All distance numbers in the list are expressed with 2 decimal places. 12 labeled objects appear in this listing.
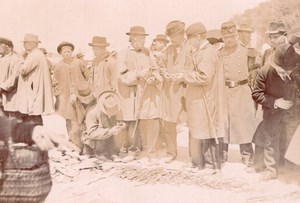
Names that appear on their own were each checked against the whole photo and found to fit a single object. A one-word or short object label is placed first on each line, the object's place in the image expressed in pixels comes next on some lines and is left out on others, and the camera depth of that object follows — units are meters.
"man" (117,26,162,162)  5.41
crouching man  5.48
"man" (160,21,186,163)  5.33
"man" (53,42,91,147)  5.52
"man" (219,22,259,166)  5.27
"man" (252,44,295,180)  5.23
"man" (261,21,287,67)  5.22
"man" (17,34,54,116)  5.54
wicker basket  5.57
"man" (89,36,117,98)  5.46
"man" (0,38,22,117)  5.54
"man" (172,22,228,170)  5.26
